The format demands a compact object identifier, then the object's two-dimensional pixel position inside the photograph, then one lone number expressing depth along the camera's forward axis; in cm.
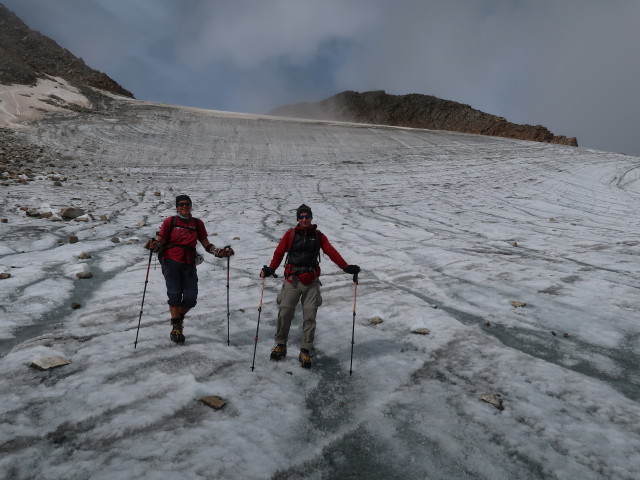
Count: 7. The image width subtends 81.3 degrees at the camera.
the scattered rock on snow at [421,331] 537
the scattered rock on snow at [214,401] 354
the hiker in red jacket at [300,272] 469
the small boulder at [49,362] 391
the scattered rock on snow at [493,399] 372
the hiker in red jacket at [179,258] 490
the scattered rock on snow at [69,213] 1131
